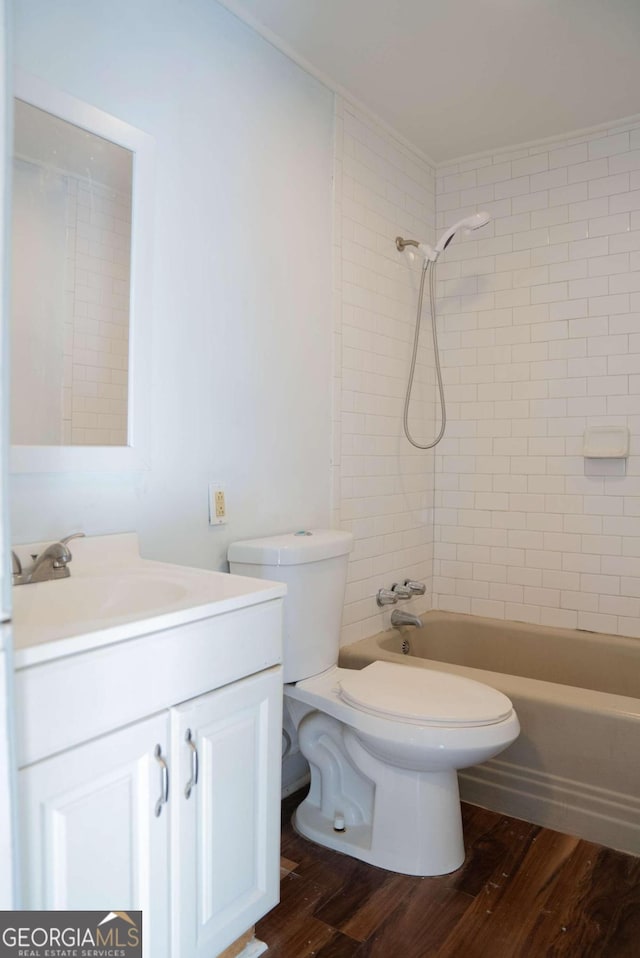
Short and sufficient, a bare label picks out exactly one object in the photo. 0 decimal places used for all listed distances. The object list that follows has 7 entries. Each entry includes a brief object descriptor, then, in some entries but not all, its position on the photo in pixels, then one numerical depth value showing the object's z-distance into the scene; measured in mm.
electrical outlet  1950
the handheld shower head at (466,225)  2566
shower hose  2838
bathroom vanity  1019
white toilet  1755
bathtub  1981
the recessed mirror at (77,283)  1467
